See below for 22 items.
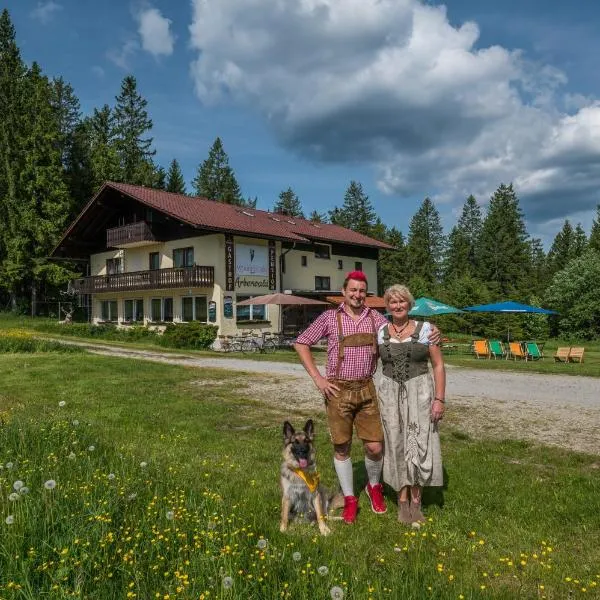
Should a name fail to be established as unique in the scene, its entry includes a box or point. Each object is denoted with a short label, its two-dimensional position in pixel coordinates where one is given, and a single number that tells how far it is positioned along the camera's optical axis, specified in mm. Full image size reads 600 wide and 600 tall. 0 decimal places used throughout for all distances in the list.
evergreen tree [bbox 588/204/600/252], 58062
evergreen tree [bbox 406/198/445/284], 81250
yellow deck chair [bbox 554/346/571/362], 19523
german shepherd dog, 4121
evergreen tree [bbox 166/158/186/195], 65688
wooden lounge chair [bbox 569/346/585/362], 19214
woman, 4367
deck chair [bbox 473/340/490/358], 21328
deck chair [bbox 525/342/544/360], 20638
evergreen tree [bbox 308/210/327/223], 81775
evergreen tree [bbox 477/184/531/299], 65938
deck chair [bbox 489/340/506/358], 21267
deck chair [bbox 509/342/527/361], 20734
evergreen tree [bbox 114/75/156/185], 53375
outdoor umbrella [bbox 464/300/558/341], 22577
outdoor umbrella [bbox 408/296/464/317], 21656
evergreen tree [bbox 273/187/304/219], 83256
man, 4414
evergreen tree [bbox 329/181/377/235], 75938
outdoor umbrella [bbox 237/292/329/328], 24969
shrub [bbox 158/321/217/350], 25891
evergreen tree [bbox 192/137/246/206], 66812
